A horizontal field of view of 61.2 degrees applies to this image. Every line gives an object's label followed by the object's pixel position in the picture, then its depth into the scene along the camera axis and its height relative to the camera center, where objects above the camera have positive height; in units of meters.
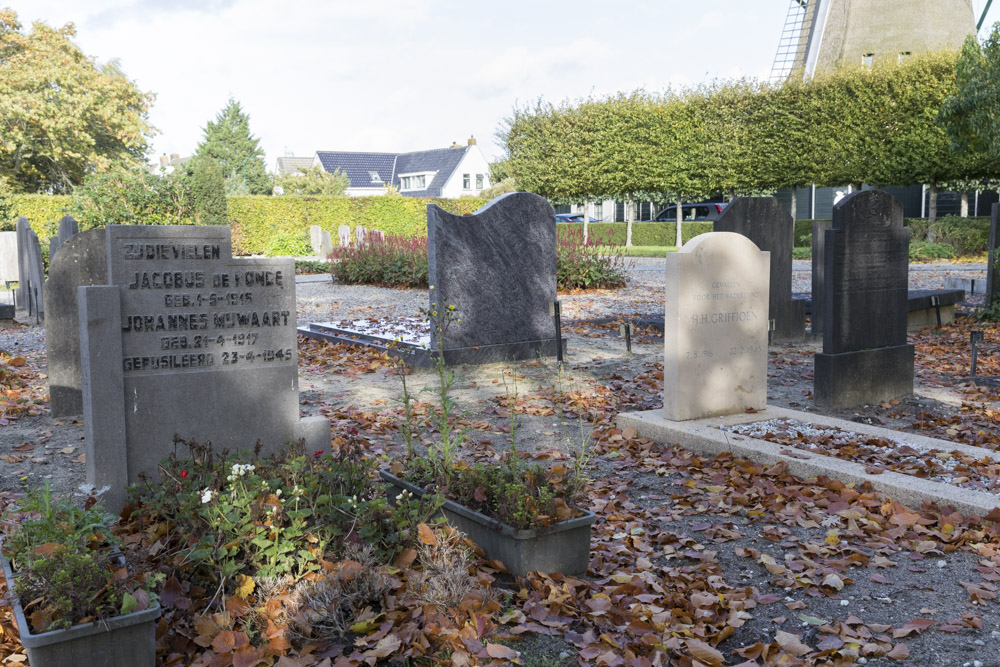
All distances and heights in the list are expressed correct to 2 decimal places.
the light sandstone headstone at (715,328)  6.25 -0.44
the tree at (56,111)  31.67 +6.60
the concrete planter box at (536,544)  3.61 -1.18
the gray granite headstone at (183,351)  4.31 -0.39
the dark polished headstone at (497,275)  9.16 -0.02
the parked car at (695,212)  39.22 +2.81
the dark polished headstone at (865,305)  7.22 -0.33
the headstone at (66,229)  10.98 +0.67
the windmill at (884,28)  38.69 +11.25
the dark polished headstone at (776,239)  10.48 +0.38
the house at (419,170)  70.56 +9.12
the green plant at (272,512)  3.33 -0.99
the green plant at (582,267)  17.80 +0.10
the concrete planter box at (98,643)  2.68 -1.18
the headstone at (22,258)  14.62 +0.41
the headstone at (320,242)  27.75 +1.14
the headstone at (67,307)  6.77 -0.22
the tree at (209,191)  31.02 +3.24
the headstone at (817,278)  11.05 -0.13
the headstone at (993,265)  11.62 +0.00
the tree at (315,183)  49.69 +5.63
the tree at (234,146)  74.44 +11.95
